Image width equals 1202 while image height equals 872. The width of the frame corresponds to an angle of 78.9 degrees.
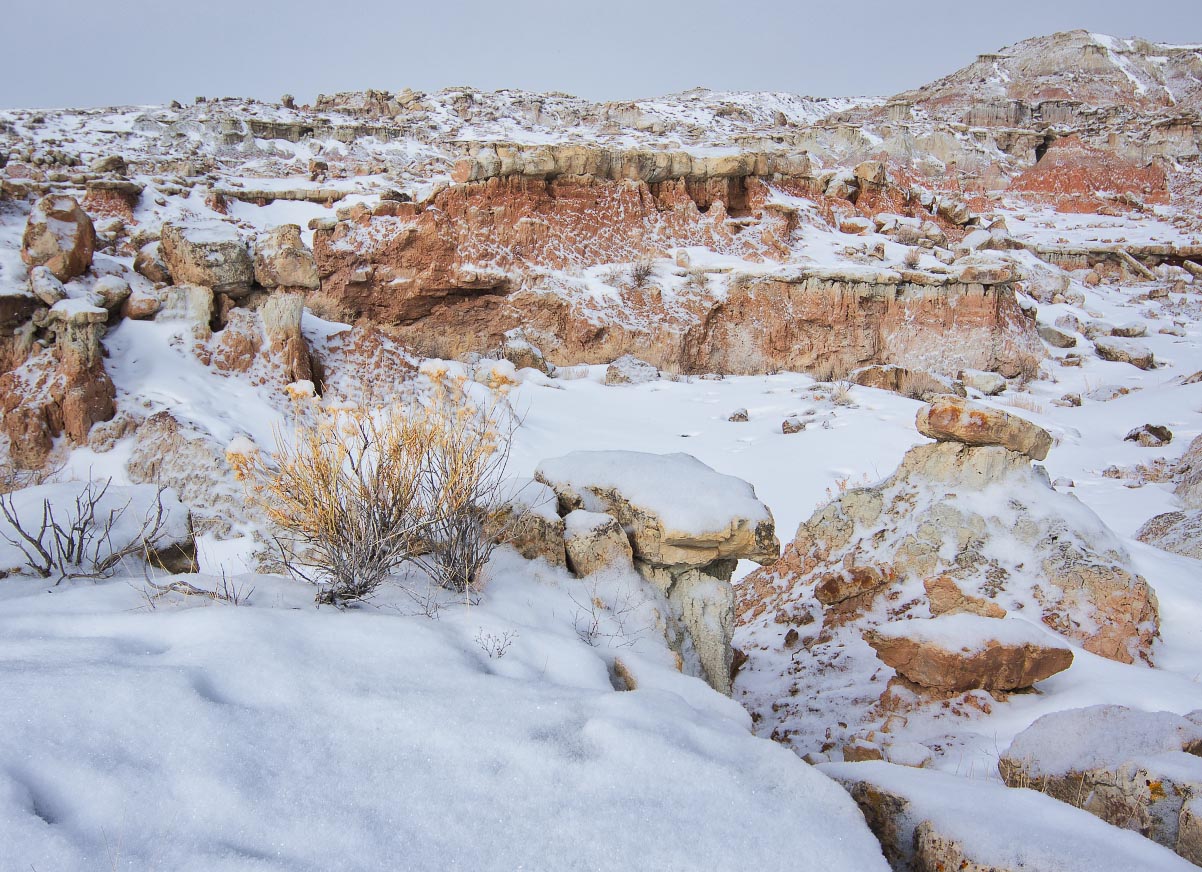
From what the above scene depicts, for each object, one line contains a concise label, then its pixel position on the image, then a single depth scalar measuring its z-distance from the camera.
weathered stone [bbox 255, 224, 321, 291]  8.63
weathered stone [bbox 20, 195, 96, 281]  7.57
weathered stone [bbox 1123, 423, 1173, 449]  8.43
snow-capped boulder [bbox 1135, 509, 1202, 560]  5.36
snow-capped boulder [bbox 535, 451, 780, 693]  3.52
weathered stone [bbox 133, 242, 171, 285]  8.59
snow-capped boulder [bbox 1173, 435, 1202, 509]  6.38
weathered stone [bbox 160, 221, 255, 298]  8.44
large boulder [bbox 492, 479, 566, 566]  3.45
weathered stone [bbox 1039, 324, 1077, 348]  14.24
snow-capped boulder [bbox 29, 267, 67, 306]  7.31
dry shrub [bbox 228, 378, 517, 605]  2.73
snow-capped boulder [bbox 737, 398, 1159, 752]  4.03
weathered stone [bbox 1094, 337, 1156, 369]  13.18
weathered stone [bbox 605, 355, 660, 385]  11.57
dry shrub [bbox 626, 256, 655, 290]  13.66
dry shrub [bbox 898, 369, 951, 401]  11.03
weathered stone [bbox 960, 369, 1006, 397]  11.77
